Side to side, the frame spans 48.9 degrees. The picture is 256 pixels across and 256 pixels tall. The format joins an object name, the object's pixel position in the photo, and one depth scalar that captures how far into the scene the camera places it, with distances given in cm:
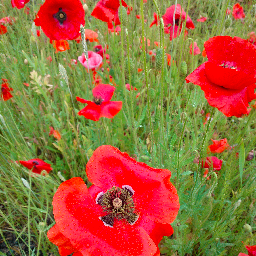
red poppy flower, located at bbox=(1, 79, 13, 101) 49
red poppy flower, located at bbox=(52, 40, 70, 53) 43
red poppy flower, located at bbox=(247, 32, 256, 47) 58
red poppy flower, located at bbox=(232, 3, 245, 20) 82
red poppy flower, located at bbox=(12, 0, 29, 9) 45
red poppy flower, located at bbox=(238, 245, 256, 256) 25
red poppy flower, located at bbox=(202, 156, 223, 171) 32
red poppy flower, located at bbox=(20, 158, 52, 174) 33
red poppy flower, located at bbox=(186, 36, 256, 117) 20
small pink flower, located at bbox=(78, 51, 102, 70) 43
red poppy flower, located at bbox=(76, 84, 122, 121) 32
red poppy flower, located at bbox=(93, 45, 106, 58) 55
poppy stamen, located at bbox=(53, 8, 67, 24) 40
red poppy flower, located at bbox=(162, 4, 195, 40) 48
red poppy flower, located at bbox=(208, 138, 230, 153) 36
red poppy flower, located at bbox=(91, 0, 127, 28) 38
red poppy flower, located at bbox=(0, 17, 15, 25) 60
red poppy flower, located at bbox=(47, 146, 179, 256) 18
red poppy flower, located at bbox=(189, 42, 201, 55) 56
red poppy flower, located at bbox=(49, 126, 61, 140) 39
